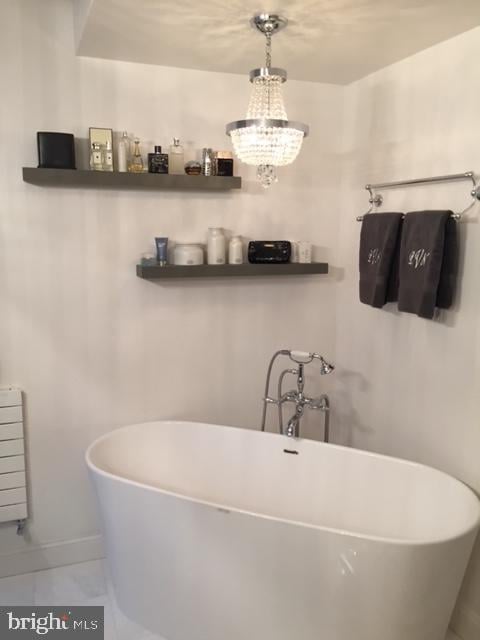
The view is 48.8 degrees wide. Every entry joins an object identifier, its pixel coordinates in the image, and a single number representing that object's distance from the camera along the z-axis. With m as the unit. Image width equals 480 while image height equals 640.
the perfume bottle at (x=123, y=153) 2.43
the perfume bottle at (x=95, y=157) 2.37
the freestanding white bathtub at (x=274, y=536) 1.83
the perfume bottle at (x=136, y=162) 2.45
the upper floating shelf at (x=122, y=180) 2.29
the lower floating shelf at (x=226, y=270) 2.48
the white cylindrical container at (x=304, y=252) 2.80
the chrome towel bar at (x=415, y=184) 2.03
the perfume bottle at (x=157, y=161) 2.46
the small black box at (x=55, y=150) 2.27
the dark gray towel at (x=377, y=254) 2.36
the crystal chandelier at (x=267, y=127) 1.79
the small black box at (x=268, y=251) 2.70
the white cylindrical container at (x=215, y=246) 2.61
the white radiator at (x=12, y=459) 2.42
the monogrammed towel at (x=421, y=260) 2.09
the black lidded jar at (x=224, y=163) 2.59
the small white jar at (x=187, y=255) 2.55
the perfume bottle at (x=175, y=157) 2.54
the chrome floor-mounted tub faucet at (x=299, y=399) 2.57
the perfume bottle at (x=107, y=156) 2.39
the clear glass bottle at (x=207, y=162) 2.57
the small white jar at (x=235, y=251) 2.65
